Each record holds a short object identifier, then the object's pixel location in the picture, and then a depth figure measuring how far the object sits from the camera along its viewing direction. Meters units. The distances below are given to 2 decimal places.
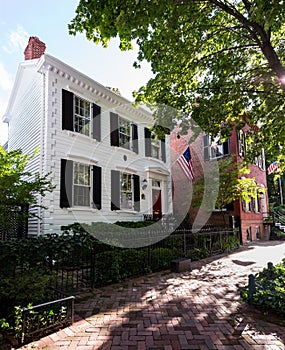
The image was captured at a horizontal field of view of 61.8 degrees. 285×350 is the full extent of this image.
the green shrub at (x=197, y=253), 9.08
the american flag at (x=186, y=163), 11.38
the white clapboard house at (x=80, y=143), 8.95
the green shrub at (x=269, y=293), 3.96
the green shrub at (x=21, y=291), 3.65
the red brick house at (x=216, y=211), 14.87
